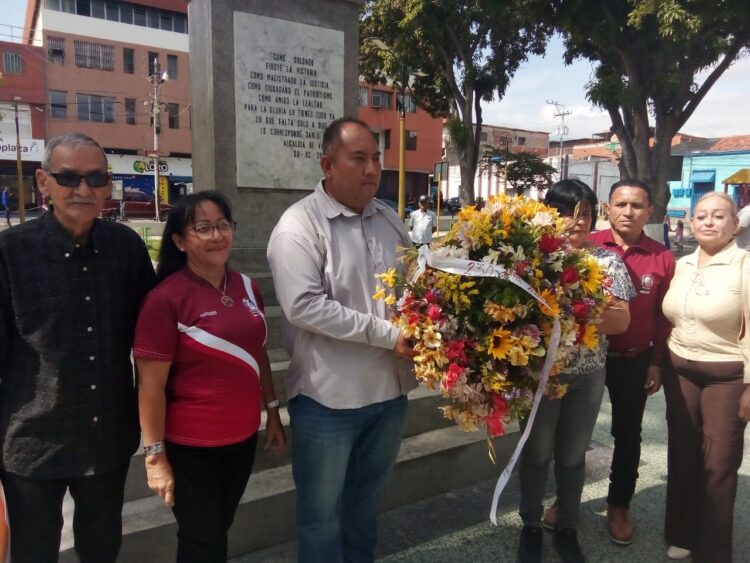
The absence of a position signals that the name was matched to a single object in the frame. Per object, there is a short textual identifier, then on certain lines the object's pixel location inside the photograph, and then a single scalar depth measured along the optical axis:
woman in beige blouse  2.59
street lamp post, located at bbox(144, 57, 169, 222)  26.19
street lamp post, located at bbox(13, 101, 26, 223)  14.19
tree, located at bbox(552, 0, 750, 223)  9.23
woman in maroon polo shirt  1.89
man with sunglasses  1.79
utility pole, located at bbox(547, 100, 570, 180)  58.31
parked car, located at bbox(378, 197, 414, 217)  35.02
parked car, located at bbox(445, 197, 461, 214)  38.60
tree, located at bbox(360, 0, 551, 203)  13.43
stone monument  3.84
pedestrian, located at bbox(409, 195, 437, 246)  12.03
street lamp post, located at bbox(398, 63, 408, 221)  10.75
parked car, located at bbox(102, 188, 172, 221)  25.76
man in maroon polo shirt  2.91
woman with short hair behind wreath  2.62
